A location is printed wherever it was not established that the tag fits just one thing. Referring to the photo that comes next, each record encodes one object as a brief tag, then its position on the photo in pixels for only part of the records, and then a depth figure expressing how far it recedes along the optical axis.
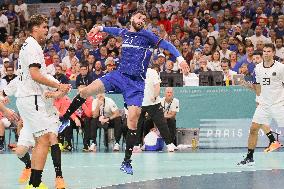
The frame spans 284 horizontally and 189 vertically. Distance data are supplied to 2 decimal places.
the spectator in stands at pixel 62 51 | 25.38
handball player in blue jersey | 13.37
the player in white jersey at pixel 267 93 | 15.16
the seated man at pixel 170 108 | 20.50
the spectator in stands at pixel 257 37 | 23.67
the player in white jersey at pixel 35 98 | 10.45
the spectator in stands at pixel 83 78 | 21.69
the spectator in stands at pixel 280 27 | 23.95
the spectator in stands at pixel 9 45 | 25.93
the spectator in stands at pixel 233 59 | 22.19
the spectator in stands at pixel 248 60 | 21.53
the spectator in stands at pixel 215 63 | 21.75
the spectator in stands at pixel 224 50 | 22.89
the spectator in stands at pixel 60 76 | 21.77
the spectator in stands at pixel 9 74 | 22.36
